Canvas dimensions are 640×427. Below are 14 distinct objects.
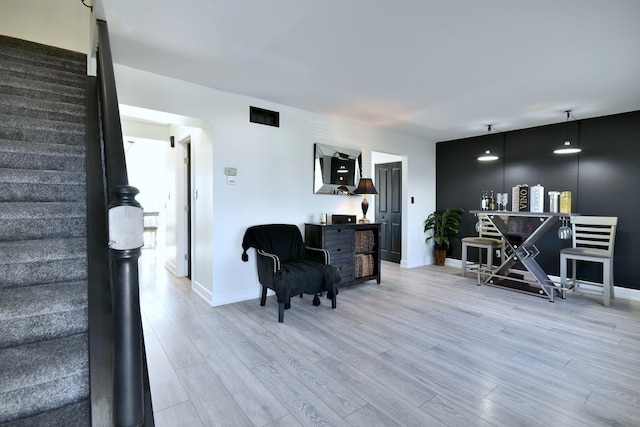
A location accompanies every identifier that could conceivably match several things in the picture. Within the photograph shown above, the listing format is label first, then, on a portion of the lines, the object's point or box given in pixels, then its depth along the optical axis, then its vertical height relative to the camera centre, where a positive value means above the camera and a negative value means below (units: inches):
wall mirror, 173.9 +23.8
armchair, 123.3 -24.7
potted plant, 232.8 -14.4
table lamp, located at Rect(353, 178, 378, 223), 181.9 +11.7
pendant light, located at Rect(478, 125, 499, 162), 195.5 +33.9
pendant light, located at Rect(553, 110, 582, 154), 162.1 +32.5
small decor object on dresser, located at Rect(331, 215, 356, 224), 171.3 -5.5
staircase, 44.6 -8.1
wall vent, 150.7 +47.5
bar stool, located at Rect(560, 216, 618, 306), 145.6 -20.9
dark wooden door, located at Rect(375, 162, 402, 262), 239.9 +1.9
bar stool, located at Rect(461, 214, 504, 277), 191.2 -21.2
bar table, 153.9 -21.1
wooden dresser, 159.6 -20.4
